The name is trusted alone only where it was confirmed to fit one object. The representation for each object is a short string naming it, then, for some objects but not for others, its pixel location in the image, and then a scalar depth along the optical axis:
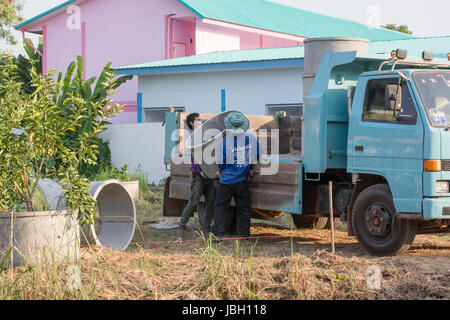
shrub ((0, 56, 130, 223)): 7.85
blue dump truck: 8.40
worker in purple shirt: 10.95
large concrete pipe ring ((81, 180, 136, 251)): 10.42
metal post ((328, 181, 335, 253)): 8.68
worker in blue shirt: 10.32
